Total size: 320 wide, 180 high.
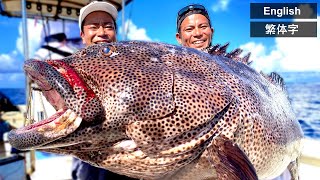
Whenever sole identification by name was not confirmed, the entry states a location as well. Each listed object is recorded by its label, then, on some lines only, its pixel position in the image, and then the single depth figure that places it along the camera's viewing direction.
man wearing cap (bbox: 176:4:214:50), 2.18
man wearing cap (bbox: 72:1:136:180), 1.91
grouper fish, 1.03
